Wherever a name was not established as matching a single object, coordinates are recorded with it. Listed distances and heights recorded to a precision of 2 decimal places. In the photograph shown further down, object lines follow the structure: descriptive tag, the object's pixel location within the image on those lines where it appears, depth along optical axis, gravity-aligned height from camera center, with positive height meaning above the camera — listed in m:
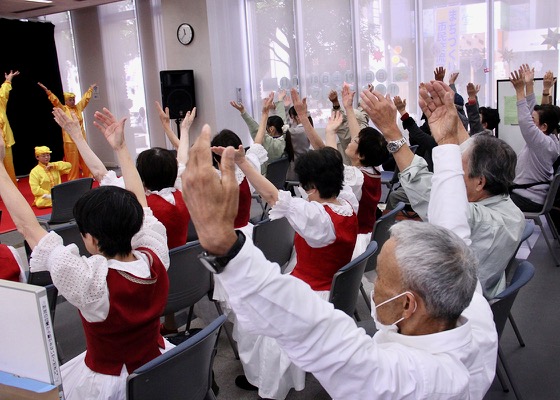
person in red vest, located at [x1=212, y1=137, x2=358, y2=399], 2.57 -0.75
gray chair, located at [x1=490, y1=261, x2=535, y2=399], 2.02 -0.82
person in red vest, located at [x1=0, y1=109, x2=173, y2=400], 1.76 -0.58
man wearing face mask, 0.98 -0.45
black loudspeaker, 9.62 +0.13
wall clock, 9.71 +1.14
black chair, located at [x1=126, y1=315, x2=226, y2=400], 1.61 -0.83
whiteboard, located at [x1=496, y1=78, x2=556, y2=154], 6.59 -0.46
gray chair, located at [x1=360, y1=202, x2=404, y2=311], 3.18 -0.84
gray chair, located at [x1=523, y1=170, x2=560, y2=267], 4.25 -1.07
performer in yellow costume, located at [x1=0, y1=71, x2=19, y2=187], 8.88 -0.30
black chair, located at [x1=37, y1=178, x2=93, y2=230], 4.97 -0.85
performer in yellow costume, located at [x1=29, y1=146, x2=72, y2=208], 7.52 -0.96
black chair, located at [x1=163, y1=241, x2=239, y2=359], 2.78 -0.93
